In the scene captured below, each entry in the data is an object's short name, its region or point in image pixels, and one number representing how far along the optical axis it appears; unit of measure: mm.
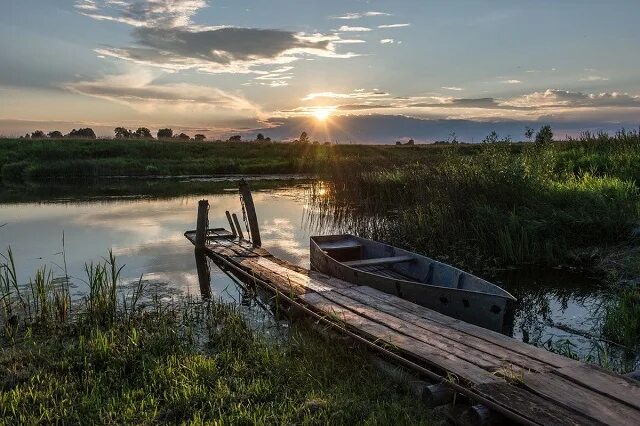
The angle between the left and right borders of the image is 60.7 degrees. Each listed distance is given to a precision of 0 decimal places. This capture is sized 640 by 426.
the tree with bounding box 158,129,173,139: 97081
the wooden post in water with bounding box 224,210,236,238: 17734
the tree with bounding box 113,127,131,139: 75912
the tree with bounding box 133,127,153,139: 80975
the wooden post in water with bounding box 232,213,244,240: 17189
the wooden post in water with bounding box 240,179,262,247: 15828
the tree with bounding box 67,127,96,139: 95000
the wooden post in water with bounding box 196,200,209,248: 15938
